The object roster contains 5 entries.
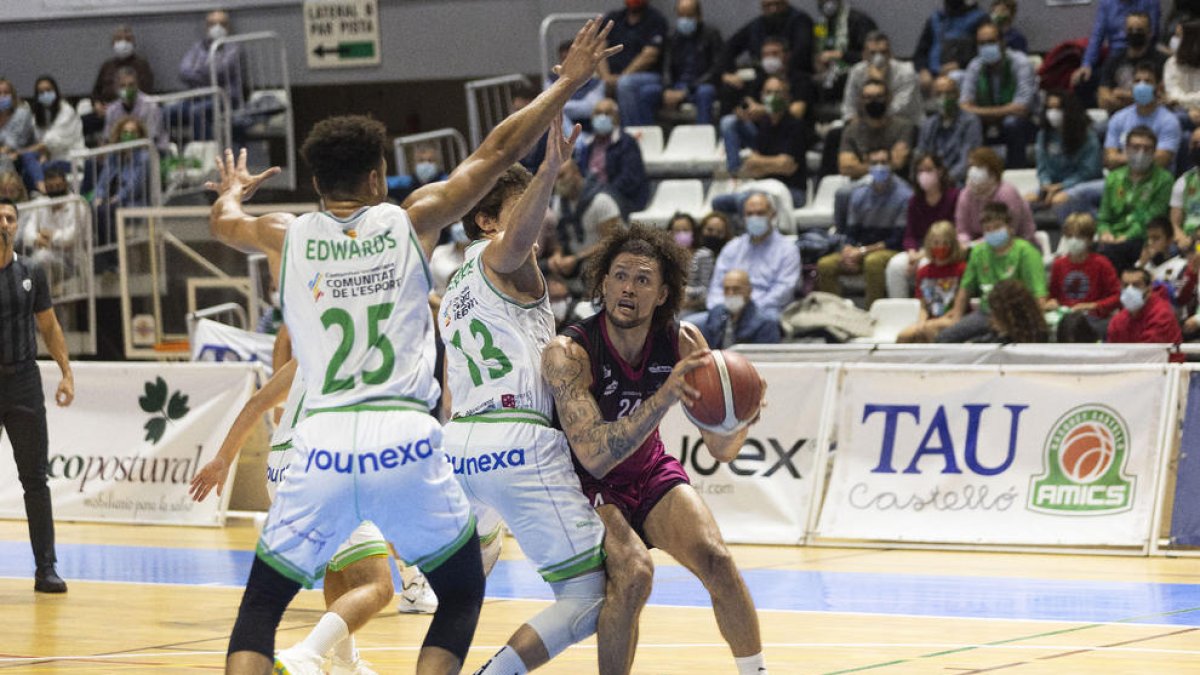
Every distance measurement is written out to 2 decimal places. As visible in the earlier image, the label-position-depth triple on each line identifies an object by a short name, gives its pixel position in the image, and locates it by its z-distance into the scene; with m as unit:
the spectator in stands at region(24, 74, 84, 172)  20.81
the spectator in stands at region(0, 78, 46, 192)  20.19
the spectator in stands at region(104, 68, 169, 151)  20.03
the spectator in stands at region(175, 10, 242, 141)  20.27
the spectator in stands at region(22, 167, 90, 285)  17.98
